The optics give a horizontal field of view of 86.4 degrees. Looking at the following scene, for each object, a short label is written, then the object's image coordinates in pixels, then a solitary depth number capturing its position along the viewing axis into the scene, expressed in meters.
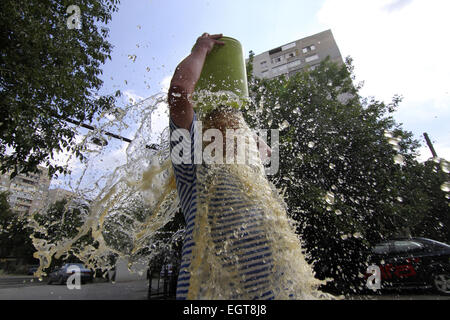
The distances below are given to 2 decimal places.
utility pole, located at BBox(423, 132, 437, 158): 13.11
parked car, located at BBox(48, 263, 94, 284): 15.38
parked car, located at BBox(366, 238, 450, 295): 6.02
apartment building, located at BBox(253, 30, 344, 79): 34.22
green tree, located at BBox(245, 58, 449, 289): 6.27
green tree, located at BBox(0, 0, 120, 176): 3.74
